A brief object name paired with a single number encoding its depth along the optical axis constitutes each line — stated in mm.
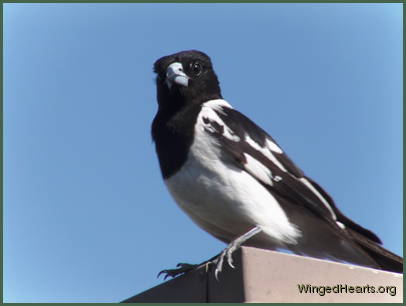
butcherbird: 11016
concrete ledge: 8289
